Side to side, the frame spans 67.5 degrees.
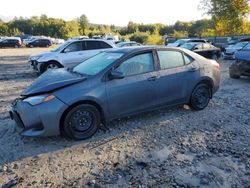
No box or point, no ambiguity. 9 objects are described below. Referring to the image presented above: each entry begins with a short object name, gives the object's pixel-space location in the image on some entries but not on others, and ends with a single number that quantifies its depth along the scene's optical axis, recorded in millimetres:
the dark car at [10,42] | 27409
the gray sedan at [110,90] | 3062
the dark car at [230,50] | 12768
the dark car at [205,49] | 11819
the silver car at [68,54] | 7673
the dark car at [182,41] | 13231
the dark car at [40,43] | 28913
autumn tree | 25224
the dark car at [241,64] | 6397
